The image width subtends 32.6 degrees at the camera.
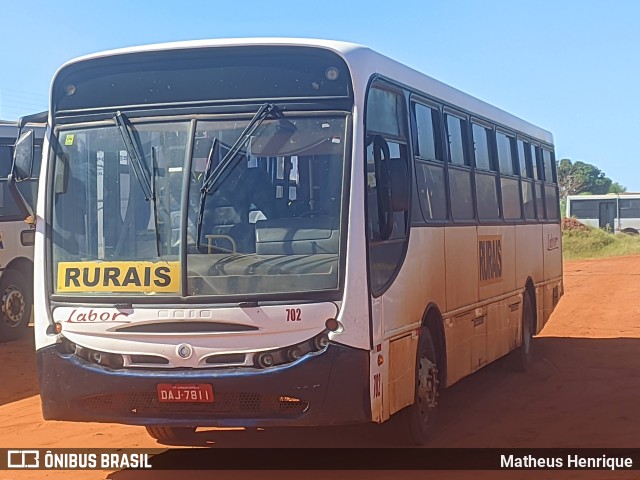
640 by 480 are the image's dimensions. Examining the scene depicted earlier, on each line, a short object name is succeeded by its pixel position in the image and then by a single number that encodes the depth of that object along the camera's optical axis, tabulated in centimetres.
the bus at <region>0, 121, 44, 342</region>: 1705
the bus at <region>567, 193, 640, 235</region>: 5909
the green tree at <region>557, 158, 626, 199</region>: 9988
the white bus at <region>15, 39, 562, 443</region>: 764
